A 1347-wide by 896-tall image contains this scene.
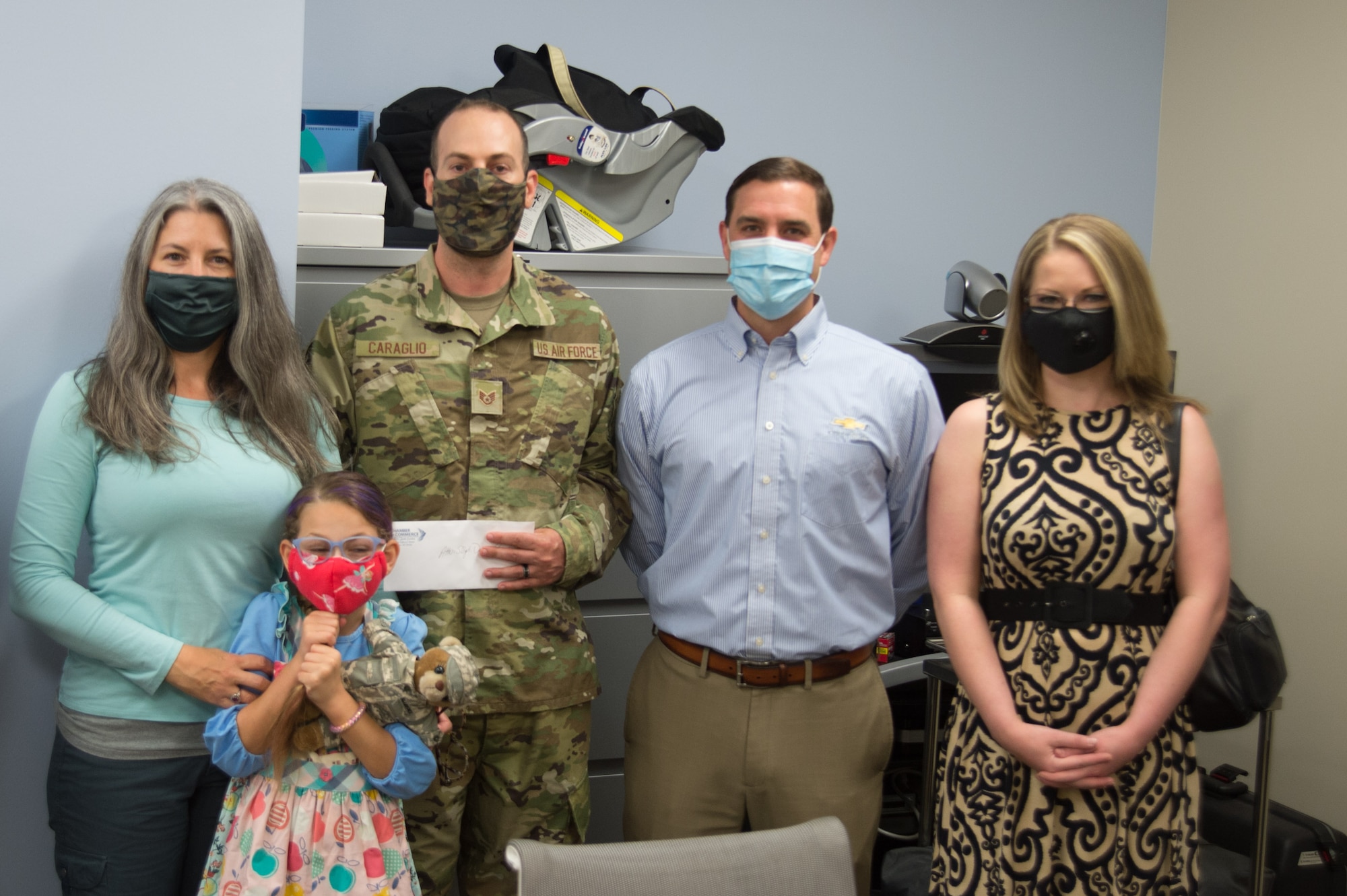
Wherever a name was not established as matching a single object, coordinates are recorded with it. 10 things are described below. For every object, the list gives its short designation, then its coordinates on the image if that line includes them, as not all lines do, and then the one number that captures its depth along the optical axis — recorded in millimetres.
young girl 1666
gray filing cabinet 2484
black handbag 1984
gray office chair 1411
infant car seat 2615
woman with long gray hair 1733
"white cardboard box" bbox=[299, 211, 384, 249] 2484
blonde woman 1808
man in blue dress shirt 2047
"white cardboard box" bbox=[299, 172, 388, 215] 2488
